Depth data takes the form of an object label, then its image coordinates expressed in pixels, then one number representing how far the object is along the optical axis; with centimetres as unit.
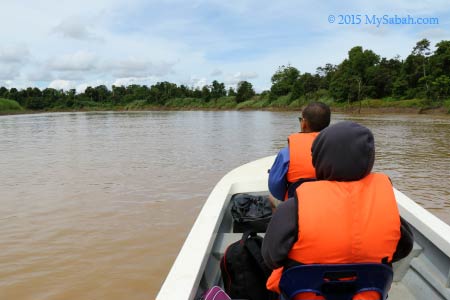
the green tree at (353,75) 4878
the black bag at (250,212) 327
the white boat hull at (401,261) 197
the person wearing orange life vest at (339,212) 139
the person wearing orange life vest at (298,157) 252
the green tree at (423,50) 4356
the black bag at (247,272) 223
